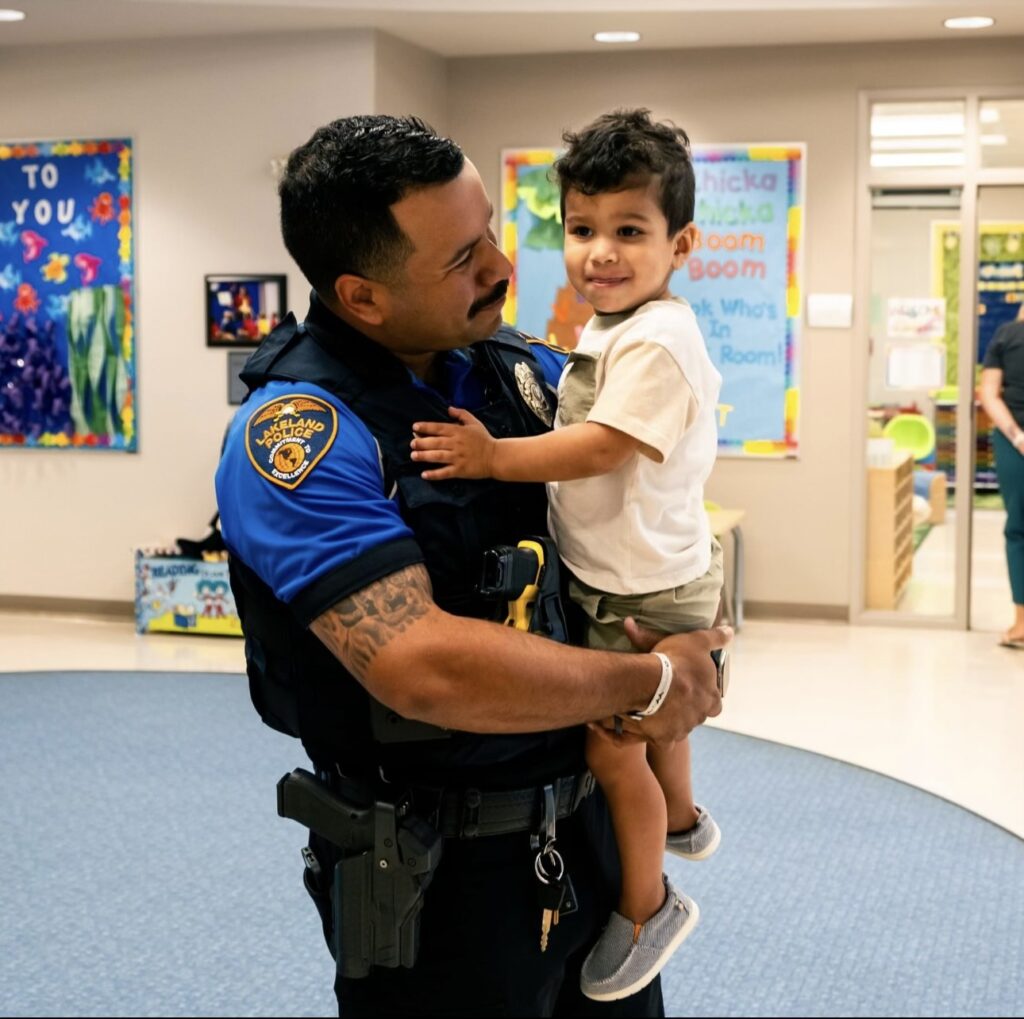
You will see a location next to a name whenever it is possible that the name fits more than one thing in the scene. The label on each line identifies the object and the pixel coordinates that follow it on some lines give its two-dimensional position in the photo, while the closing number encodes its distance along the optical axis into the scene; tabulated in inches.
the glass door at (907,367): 276.2
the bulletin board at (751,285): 279.0
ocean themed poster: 277.7
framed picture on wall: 267.1
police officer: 56.7
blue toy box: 262.8
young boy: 69.6
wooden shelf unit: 283.6
